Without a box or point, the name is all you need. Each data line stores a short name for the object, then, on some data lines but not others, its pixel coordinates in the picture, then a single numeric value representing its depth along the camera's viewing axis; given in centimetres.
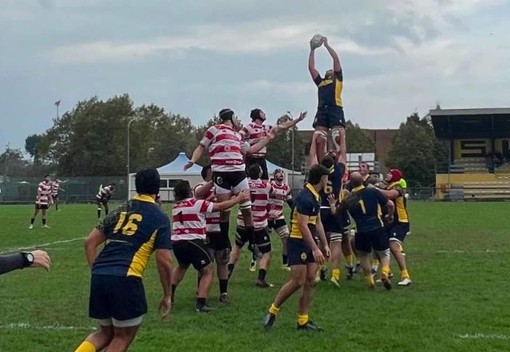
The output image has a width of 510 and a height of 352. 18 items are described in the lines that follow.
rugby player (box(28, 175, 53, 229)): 3053
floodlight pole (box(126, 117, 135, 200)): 8340
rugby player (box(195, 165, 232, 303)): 1237
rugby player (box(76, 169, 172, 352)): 706
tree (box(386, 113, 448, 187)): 9438
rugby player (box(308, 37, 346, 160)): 1443
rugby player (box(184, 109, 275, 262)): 1241
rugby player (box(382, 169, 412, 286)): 1451
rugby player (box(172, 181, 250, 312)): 1131
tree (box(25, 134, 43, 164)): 15494
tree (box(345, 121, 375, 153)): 10438
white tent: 5766
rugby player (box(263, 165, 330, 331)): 999
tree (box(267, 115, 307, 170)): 9331
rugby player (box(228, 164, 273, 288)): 1385
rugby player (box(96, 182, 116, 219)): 3641
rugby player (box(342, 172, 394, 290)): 1354
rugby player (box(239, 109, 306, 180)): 1353
